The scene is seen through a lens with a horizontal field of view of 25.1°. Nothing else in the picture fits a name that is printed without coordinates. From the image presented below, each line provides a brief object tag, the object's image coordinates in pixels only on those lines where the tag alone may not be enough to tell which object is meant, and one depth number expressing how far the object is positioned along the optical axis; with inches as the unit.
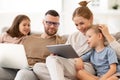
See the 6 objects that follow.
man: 97.7
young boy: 80.0
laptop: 83.3
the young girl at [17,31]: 108.4
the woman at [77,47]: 76.7
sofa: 95.8
